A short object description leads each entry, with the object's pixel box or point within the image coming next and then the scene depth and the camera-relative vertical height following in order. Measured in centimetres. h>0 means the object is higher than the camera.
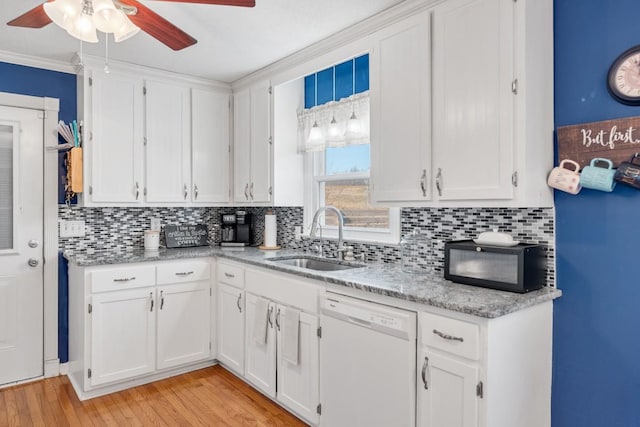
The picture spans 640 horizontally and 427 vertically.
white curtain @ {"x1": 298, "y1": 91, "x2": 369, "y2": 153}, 289 +62
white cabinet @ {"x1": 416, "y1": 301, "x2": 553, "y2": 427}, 162 -65
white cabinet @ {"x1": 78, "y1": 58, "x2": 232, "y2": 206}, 316 +57
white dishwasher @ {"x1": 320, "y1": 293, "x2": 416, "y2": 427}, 189 -75
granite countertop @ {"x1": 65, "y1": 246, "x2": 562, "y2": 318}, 169 -37
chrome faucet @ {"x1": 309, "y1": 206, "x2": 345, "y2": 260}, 292 -14
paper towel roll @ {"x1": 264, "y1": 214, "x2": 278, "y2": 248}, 362 -18
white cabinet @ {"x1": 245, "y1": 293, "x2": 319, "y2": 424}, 243 -96
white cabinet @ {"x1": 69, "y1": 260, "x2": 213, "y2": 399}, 290 -83
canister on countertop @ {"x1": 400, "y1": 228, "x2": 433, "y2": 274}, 251 -26
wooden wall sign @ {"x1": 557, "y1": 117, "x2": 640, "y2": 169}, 172 +29
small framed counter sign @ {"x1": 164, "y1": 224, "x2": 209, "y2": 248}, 371 -24
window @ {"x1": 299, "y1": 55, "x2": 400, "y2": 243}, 293 +38
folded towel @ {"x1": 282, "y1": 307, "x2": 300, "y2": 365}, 251 -75
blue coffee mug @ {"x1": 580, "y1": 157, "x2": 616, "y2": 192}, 175 +14
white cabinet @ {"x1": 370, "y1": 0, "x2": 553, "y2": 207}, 182 +49
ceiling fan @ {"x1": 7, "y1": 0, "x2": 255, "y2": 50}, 160 +76
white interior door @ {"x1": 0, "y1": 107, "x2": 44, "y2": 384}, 312 -26
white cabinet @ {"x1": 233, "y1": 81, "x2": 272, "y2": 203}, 342 +54
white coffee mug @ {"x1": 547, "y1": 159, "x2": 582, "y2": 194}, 183 +13
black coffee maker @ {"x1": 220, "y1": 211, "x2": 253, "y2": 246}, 384 -17
